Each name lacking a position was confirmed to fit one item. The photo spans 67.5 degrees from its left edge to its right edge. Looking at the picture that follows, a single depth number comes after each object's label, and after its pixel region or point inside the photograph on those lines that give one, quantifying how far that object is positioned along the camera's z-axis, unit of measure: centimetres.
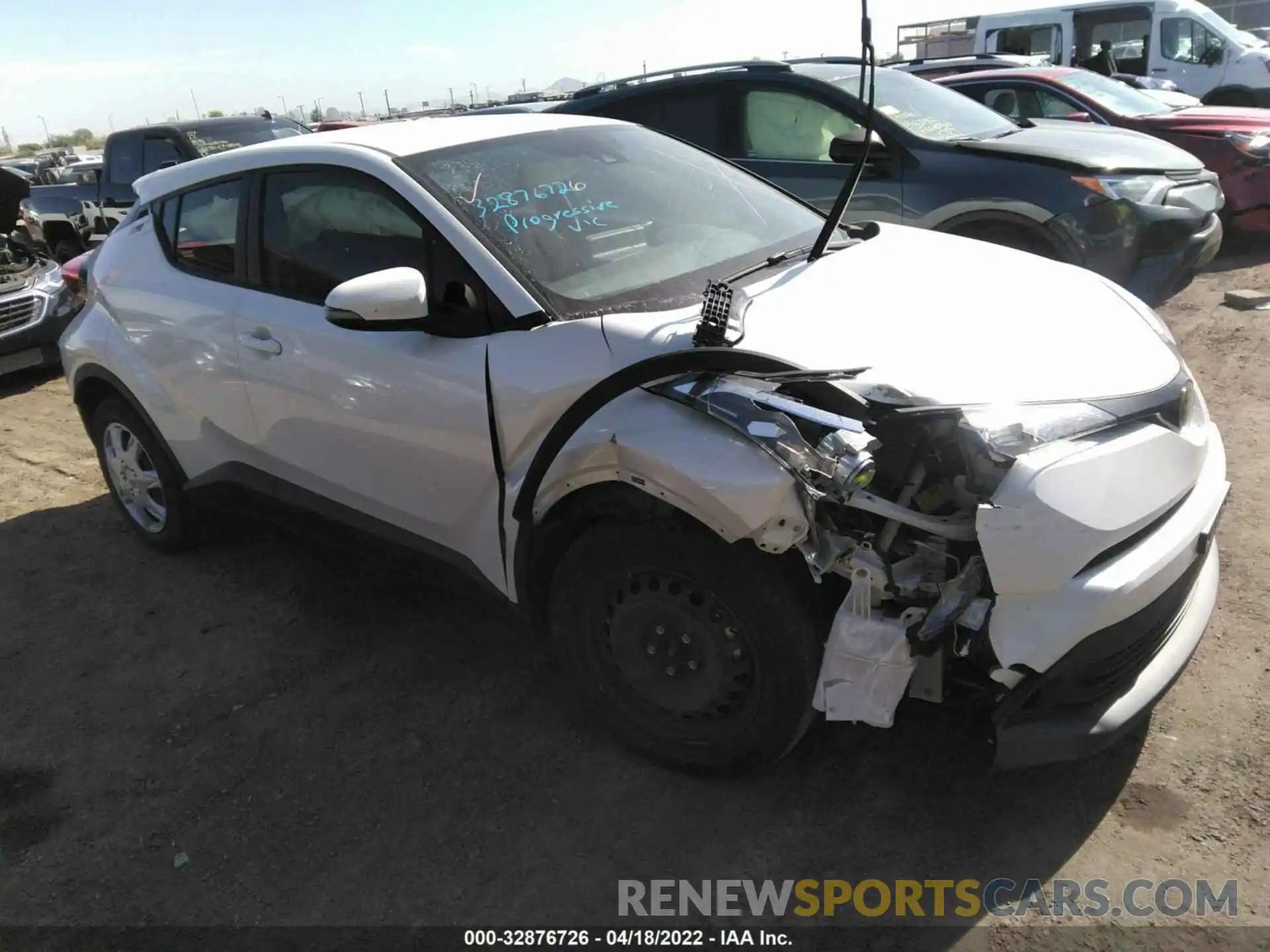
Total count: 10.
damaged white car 216
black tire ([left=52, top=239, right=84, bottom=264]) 1205
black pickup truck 1028
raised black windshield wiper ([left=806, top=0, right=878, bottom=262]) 282
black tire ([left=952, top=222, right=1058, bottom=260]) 560
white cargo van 1403
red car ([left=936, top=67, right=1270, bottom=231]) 801
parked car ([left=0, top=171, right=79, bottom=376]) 761
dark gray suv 554
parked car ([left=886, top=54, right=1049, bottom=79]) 1052
